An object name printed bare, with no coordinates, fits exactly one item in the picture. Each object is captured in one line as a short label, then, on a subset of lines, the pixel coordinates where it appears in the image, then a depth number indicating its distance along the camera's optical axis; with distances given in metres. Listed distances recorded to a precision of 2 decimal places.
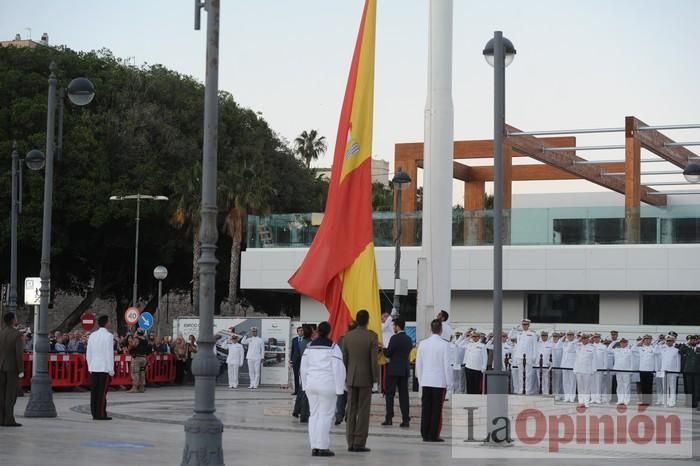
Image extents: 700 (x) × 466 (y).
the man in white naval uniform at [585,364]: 31.03
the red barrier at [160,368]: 39.59
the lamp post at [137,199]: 54.71
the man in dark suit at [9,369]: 20.31
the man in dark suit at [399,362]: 21.44
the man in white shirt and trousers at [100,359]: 22.23
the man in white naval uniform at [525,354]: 33.97
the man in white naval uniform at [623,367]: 32.81
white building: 42.75
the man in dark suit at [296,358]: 24.56
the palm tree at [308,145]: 101.88
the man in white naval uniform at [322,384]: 16.55
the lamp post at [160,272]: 53.81
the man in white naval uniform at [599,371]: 31.69
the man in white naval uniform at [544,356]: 34.53
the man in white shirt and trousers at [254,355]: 40.22
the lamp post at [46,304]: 22.55
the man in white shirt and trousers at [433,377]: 19.08
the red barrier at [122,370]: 36.75
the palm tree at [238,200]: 58.16
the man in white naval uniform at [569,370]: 33.47
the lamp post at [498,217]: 18.09
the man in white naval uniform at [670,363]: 32.16
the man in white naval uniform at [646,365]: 32.44
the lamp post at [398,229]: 35.53
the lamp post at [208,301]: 13.20
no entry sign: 42.97
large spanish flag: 21.64
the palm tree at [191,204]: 58.59
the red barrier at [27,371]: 33.66
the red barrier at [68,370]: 35.06
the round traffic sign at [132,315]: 44.75
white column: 25.86
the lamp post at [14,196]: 29.77
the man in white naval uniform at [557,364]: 34.12
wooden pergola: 41.97
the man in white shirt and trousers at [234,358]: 40.75
